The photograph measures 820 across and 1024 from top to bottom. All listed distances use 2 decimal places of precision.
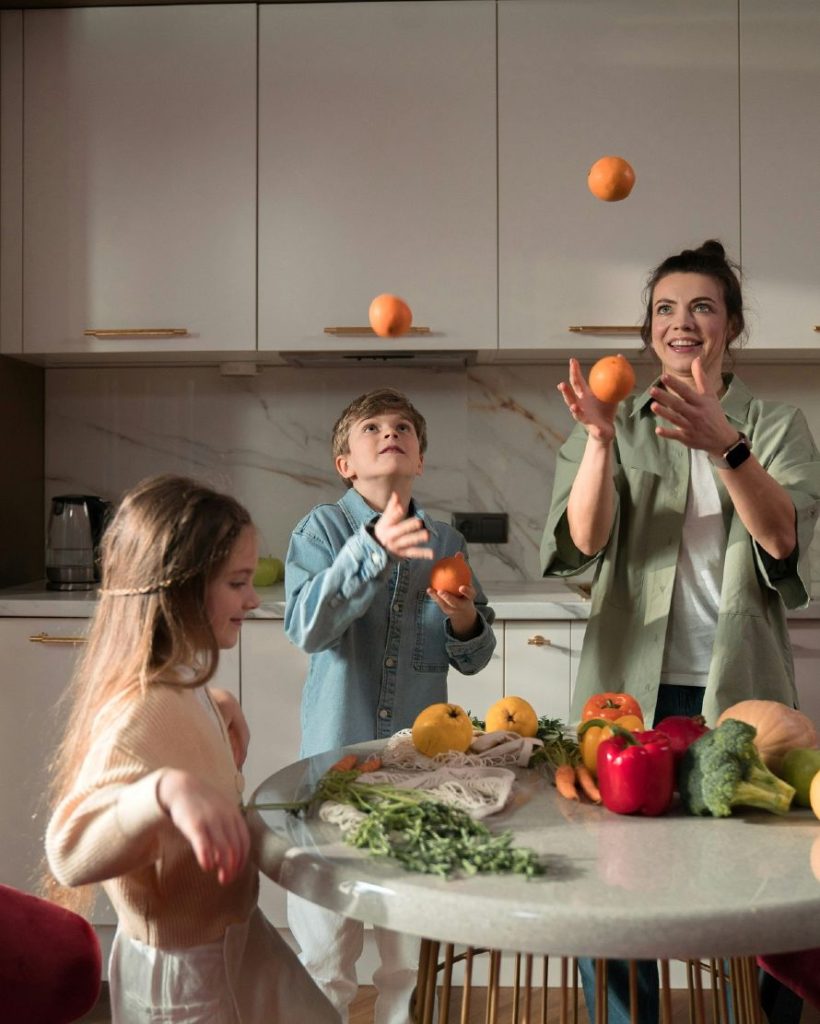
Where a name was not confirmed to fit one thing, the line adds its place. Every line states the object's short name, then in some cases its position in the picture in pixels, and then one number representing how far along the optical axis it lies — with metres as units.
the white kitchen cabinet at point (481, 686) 2.74
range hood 3.10
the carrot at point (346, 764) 1.35
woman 1.83
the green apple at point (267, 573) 3.13
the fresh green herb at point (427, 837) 1.06
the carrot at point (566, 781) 1.30
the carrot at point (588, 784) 1.29
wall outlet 3.32
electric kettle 3.02
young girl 1.10
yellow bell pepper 1.34
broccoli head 1.20
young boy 1.85
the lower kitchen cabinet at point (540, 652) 2.73
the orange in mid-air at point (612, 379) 1.73
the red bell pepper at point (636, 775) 1.22
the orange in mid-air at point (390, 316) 1.87
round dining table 0.95
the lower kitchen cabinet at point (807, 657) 2.70
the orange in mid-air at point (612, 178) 1.97
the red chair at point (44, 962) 1.30
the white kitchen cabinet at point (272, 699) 2.79
